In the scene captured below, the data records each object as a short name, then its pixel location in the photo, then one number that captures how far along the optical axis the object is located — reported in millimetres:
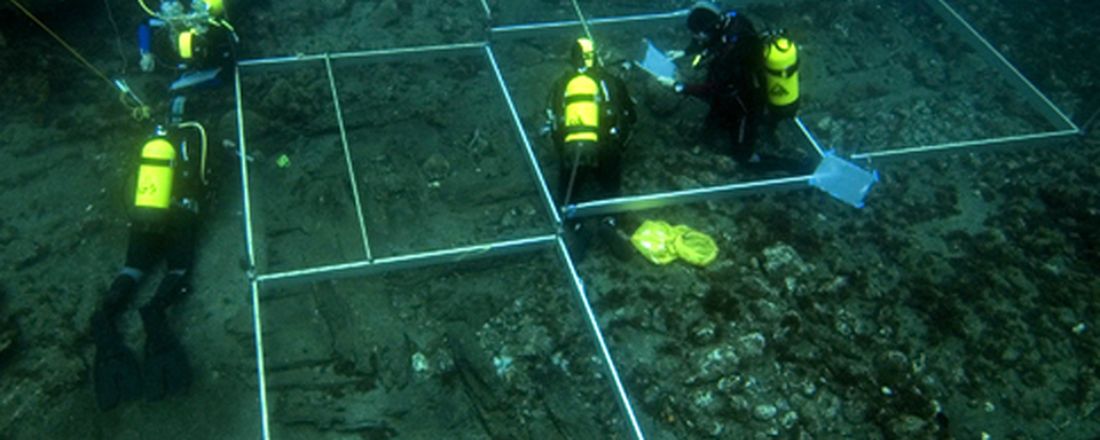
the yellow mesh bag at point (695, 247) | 5715
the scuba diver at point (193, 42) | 6176
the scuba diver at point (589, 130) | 5262
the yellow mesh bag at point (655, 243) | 5707
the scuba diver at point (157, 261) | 4605
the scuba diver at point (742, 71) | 5617
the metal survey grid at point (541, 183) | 5027
